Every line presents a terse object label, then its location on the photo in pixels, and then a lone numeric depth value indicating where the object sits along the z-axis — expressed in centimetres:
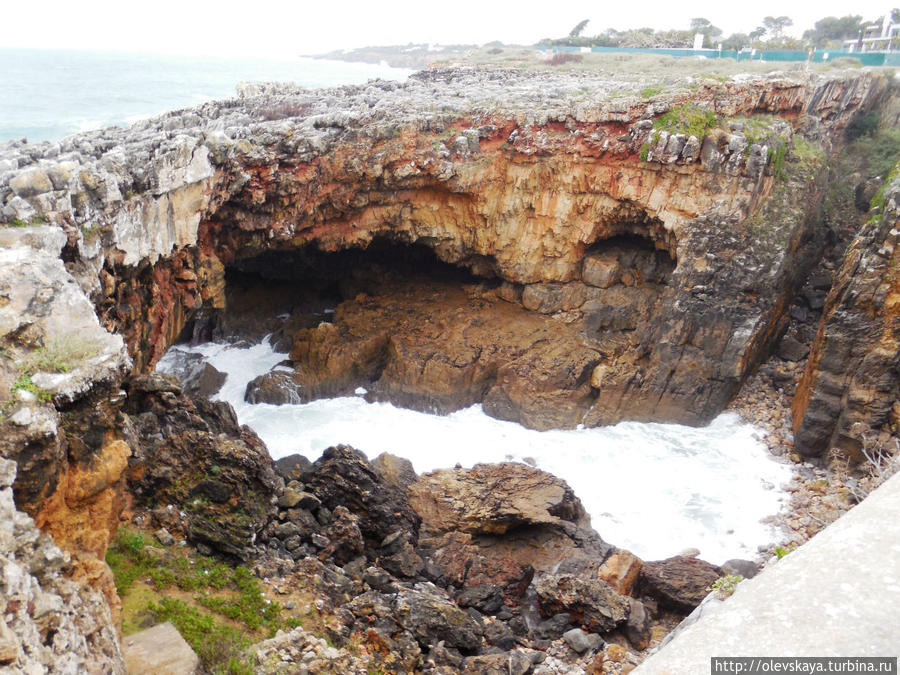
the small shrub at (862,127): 3288
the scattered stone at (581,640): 1160
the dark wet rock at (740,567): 1409
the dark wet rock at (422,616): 1019
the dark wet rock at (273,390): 2098
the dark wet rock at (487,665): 999
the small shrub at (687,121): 1948
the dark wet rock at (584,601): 1210
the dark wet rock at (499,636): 1150
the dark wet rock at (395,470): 1661
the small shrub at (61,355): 727
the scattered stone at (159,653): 749
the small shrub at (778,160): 1981
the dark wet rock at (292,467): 1472
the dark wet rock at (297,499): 1270
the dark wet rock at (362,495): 1360
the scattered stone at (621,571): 1370
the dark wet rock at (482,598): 1253
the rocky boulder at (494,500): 1508
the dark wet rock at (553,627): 1218
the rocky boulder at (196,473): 1083
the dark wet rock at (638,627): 1205
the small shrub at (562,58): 3793
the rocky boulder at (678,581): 1322
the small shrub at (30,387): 686
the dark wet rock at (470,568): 1312
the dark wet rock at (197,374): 2139
